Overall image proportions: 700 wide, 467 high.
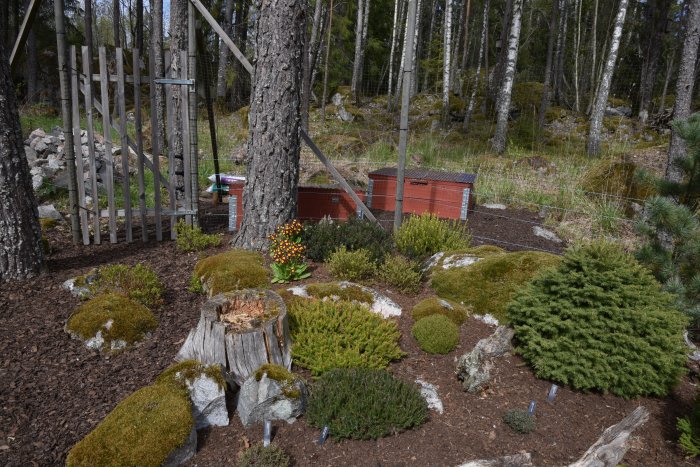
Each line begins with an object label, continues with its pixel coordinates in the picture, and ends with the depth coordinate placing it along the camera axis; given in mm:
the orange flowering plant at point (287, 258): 5176
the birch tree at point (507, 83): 13789
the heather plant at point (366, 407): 3119
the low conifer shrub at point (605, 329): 3490
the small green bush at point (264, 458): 2828
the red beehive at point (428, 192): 8250
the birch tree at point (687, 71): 6629
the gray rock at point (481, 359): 3635
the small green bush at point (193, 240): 6406
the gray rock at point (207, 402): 3293
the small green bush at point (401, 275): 5168
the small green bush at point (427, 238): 6242
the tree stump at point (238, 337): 3564
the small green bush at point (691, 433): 2934
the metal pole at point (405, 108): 5875
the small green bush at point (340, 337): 3770
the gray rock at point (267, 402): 3248
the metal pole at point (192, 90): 6289
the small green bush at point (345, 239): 5754
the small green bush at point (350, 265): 5270
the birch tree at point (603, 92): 13188
